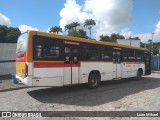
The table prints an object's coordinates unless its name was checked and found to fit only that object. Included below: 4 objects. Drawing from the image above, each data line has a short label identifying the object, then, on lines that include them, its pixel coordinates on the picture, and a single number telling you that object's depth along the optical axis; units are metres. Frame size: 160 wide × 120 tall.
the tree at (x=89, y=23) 54.59
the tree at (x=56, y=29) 56.99
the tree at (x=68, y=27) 55.29
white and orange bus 5.32
